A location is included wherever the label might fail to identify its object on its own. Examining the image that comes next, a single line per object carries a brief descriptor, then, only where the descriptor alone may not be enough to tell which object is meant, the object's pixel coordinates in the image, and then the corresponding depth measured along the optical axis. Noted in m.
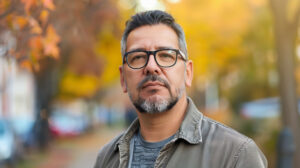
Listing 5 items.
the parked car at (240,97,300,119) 15.55
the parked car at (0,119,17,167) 13.82
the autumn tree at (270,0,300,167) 8.91
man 2.45
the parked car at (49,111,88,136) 29.86
